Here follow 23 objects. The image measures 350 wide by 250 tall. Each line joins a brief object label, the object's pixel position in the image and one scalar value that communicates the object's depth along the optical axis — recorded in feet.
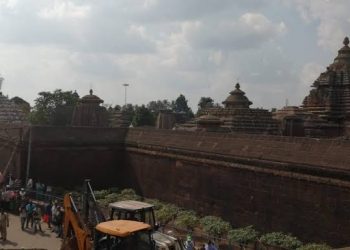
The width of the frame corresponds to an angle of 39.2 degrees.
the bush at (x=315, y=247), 46.43
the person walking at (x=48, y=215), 55.77
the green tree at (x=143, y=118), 185.78
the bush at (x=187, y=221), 59.12
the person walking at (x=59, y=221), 51.42
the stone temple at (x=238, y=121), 95.61
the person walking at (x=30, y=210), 53.31
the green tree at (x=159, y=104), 415.17
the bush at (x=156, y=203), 70.21
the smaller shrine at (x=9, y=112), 144.05
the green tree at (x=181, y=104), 383.98
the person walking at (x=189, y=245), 43.39
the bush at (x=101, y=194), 75.56
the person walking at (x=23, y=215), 53.47
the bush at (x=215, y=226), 57.06
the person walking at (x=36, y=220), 53.55
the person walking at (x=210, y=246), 42.05
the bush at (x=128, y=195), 73.24
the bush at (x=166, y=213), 62.77
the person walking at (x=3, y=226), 48.88
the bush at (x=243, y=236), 52.80
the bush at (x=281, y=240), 49.78
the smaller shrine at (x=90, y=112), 122.42
